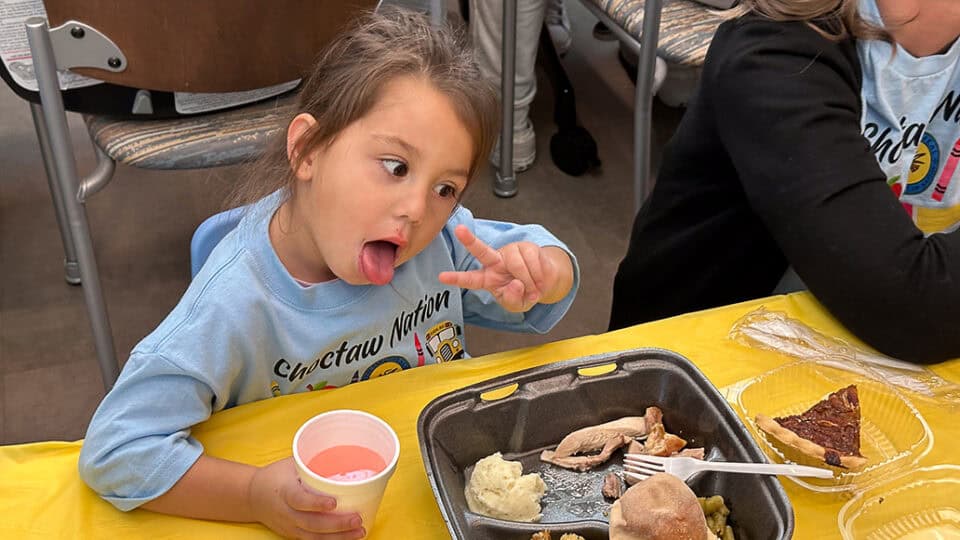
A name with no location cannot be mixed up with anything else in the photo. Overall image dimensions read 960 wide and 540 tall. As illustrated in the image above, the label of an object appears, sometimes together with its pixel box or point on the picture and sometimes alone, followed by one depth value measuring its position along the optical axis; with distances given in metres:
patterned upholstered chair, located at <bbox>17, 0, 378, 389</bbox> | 1.31
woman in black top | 1.00
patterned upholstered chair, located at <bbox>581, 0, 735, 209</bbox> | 2.03
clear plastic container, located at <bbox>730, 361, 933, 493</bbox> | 0.86
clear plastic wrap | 0.98
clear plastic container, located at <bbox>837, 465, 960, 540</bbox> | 0.82
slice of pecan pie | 0.84
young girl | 0.78
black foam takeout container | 0.77
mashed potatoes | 0.79
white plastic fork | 0.78
